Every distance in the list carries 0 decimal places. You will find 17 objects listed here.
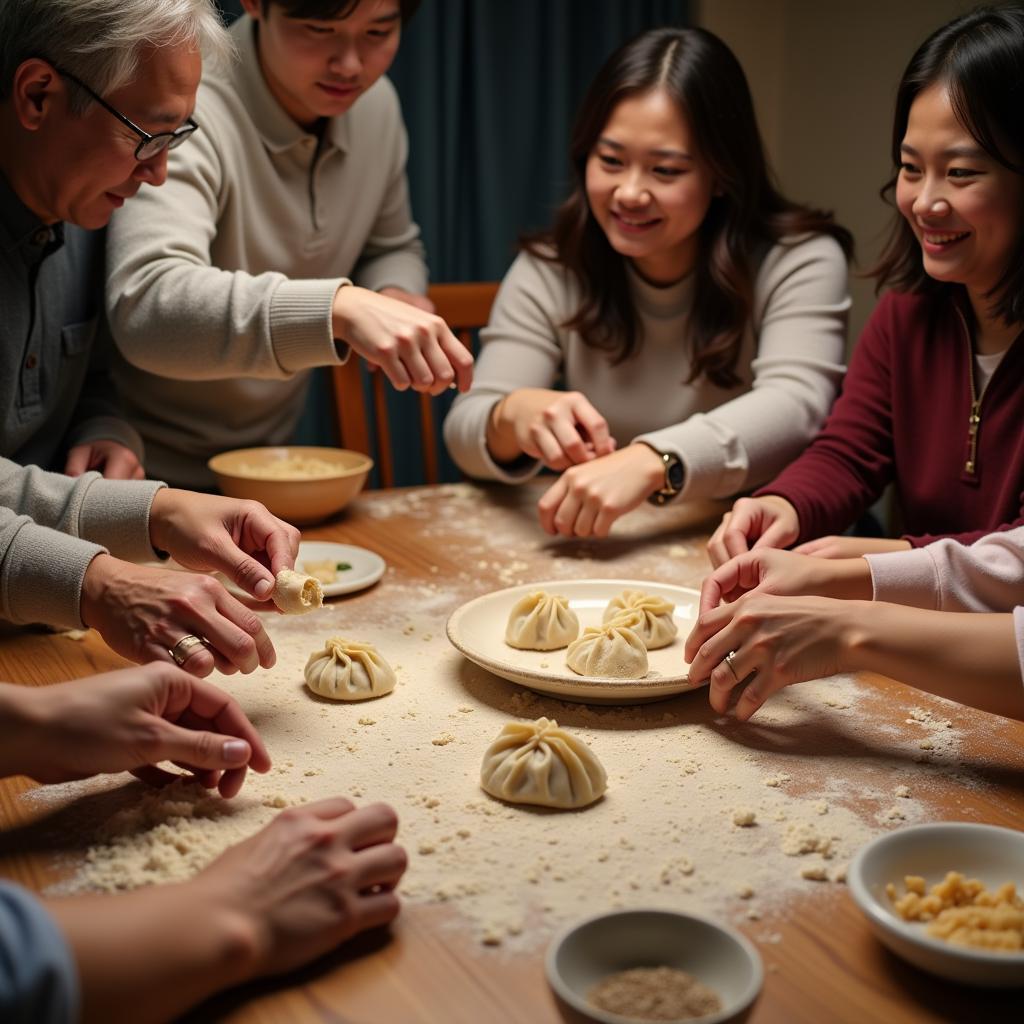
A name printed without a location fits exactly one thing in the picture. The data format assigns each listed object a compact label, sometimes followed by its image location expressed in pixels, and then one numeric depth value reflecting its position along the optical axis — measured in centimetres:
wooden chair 252
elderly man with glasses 152
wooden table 85
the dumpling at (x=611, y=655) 141
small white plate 173
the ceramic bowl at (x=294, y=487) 200
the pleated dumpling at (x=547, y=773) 112
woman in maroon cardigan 159
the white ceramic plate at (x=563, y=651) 132
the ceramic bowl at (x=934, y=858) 95
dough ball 140
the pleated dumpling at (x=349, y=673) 138
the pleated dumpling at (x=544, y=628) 152
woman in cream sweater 207
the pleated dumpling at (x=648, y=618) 152
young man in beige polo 179
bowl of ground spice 82
